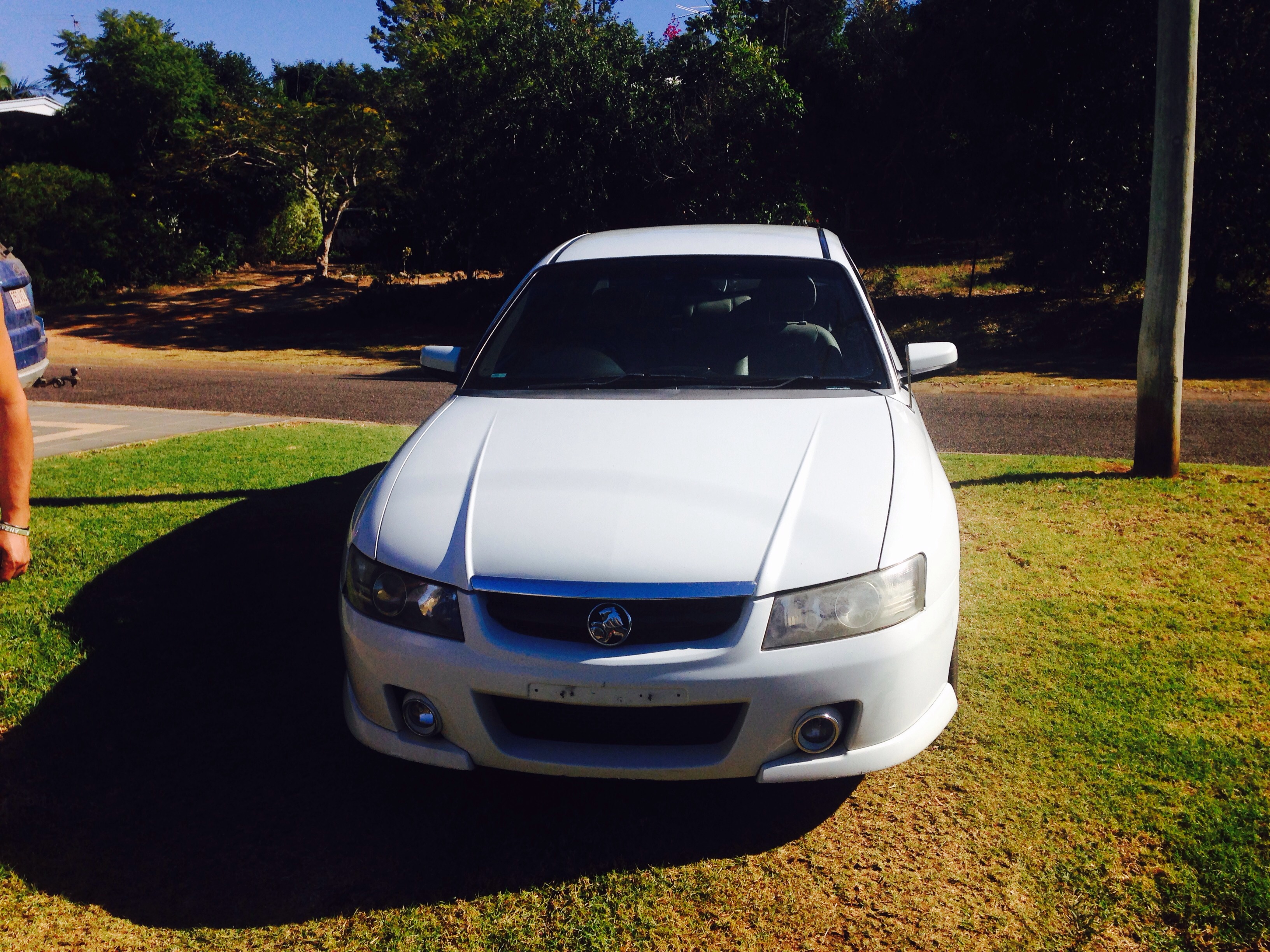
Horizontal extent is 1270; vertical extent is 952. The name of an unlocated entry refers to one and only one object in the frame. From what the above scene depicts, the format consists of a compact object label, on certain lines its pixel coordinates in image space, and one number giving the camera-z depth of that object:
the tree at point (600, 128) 18.03
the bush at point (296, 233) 32.75
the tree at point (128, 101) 29.30
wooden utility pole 5.96
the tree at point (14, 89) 37.00
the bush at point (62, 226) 23.98
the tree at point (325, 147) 25.97
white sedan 2.37
